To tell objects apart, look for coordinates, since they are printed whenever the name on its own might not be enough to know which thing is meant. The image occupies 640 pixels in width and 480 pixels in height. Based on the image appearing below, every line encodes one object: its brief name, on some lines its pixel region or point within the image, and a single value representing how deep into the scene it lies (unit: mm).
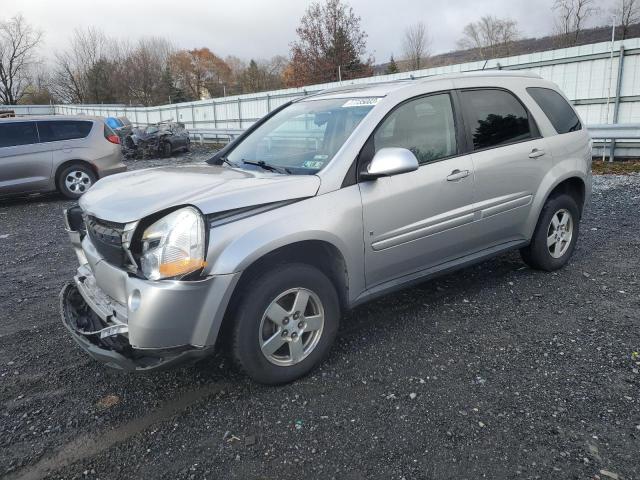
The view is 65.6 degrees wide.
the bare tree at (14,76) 62375
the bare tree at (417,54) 45562
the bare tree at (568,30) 34312
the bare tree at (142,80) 60688
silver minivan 9508
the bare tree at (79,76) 61562
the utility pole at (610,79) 11438
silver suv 2613
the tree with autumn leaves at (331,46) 40000
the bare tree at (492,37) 42375
